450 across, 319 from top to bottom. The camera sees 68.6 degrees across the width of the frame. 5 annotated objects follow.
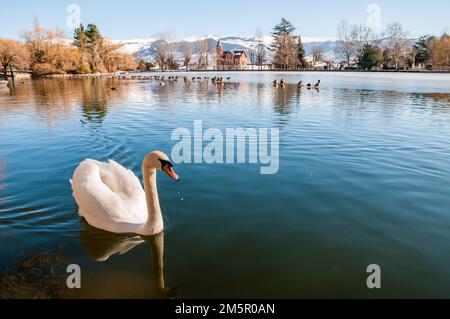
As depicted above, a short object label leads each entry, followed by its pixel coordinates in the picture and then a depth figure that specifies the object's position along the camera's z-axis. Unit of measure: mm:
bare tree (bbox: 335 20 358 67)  126644
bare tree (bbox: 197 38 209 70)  159875
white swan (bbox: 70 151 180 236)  5594
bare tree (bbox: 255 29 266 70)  153225
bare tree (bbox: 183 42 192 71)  148125
